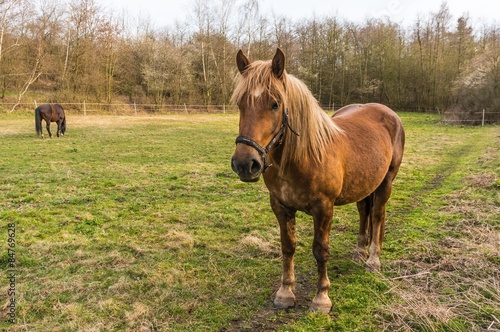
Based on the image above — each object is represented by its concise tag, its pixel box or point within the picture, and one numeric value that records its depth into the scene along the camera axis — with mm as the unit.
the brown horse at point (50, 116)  15195
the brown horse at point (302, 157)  2422
